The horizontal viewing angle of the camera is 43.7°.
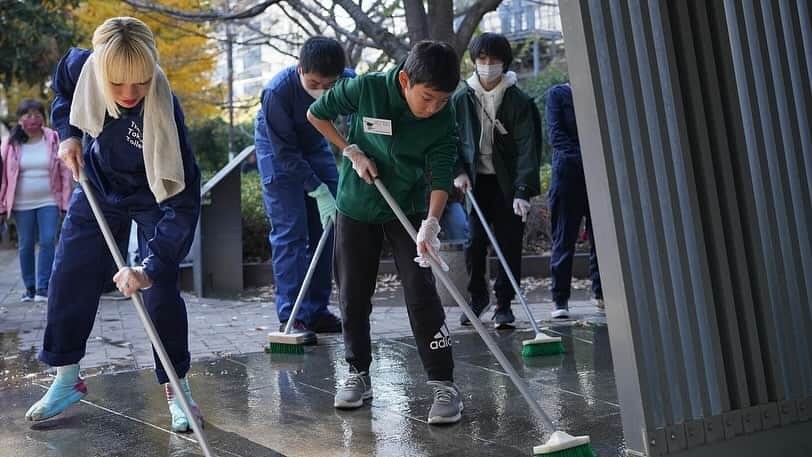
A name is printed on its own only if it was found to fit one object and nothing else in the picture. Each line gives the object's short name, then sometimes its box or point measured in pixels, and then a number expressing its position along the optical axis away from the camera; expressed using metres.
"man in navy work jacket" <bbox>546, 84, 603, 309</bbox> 7.12
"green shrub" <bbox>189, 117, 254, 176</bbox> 23.86
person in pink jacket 9.10
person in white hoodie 6.54
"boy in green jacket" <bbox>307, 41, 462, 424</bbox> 4.30
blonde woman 3.95
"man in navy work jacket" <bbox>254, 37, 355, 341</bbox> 6.22
